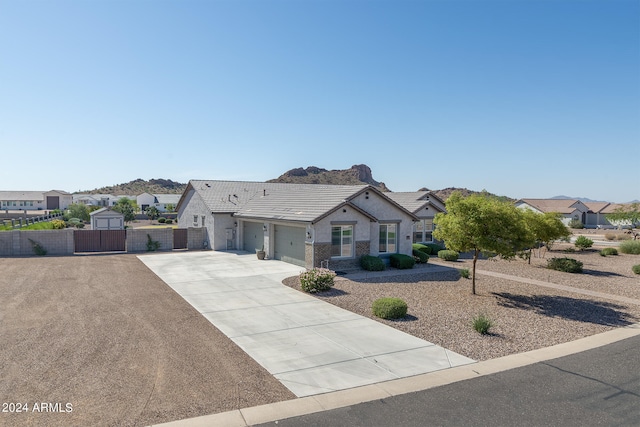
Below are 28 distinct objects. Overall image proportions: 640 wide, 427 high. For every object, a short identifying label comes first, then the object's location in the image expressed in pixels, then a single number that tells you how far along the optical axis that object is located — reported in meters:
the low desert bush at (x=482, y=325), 12.55
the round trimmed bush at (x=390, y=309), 13.92
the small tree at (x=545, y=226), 25.70
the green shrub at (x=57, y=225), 42.22
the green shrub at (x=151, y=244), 31.36
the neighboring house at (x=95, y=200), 106.75
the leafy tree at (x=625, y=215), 65.44
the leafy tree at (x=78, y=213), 67.62
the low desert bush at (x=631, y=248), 34.47
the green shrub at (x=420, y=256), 26.53
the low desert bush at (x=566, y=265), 24.64
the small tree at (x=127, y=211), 67.56
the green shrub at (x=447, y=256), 28.75
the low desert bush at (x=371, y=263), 23.36
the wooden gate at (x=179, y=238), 32.53
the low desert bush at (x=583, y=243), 36.44
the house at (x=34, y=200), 103.61
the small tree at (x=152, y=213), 76.42
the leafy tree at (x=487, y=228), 16.83
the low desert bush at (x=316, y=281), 17.81
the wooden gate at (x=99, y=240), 29.80
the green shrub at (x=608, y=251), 32.95
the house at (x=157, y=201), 104.86
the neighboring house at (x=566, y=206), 75.19
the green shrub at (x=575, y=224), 69.22
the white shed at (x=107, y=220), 39.68
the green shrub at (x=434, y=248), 32.24
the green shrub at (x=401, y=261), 24.28
